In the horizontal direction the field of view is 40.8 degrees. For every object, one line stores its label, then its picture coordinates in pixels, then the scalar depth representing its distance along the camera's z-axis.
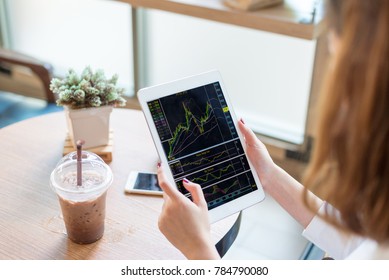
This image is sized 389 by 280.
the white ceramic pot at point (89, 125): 1.27
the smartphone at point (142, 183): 1.23
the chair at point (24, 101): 1.84
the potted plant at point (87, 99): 1.24
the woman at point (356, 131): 0.63
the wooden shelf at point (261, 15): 1.67
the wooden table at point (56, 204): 1.06
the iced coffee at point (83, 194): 1.01
